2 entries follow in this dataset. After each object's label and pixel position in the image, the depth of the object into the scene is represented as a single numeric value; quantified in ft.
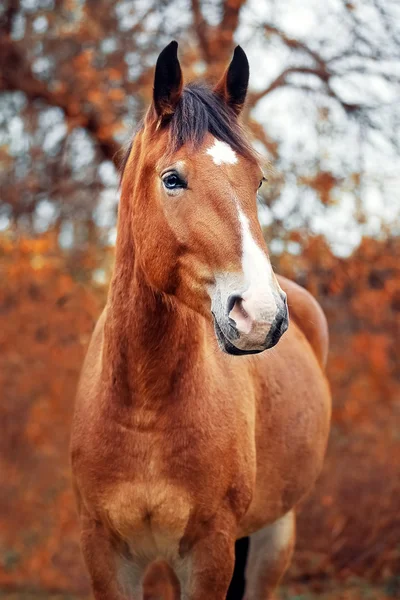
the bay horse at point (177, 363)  8.14
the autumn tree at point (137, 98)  21.56
